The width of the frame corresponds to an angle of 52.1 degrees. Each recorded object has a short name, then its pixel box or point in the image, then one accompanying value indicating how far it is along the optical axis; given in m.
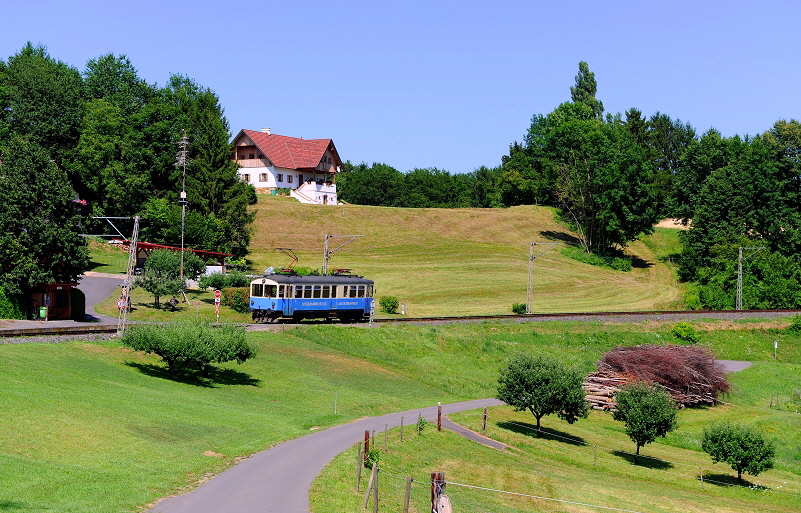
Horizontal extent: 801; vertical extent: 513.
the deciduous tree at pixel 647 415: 40.81
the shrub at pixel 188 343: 43.00
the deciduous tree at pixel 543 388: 43.00
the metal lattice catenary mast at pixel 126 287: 47.38
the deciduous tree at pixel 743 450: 38.12
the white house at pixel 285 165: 137.38
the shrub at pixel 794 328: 82.25
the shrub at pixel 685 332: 76.56
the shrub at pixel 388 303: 82.25
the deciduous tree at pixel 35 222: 58.19
